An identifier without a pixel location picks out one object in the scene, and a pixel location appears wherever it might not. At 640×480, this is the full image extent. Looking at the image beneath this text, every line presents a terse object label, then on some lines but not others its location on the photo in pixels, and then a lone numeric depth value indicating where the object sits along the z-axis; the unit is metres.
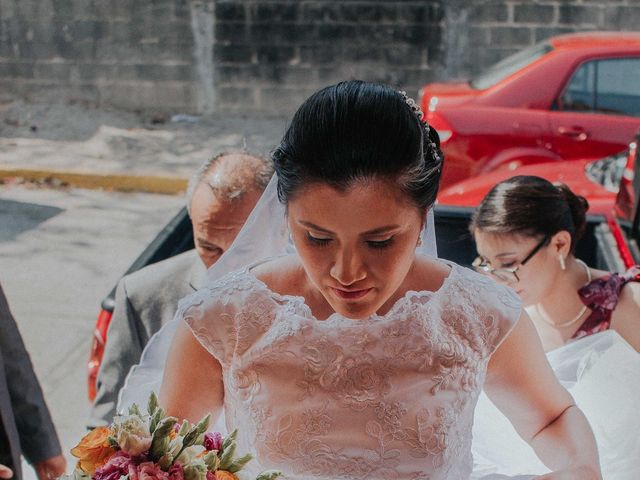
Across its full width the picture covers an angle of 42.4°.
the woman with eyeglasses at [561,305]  2.44
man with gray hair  2.83
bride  1.58
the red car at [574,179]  4.36
